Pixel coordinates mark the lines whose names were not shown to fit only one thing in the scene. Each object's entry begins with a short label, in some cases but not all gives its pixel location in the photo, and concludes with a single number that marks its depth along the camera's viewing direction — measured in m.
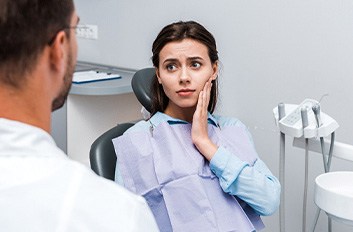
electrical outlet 3.05
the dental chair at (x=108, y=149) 1.54
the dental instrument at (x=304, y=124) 1.63
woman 1.45
